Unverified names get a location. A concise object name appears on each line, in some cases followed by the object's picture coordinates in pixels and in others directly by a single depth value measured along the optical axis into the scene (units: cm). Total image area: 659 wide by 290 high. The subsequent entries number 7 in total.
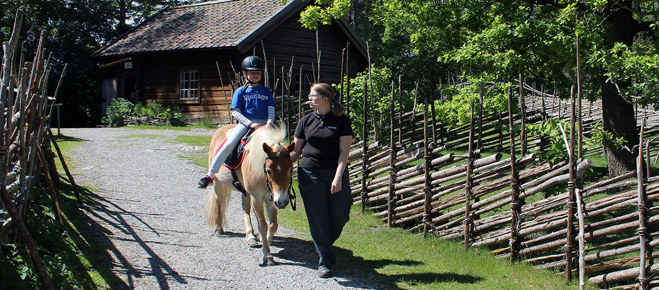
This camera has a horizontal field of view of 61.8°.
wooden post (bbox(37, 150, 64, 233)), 485
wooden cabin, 1809
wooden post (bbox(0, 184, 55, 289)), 299
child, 576
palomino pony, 470
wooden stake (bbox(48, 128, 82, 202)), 636
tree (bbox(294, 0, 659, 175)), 738
